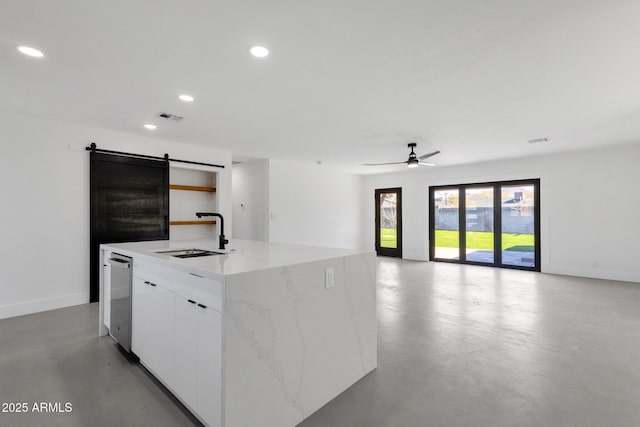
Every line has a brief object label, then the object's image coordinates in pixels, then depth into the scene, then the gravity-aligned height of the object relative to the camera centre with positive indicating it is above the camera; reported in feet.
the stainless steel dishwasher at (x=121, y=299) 8.61 -2.49
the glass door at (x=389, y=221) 29.19 -0.66
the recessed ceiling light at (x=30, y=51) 7.75 +4.22
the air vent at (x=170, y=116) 12.69 +4.17
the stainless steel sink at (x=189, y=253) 8.29 -1.08
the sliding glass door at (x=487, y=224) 22.35 -0.72
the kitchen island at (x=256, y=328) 5.08 -2.29
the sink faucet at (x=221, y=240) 8.78 -0.74
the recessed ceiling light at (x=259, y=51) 7.77 +4.24
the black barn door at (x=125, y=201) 14.51 +0.66
